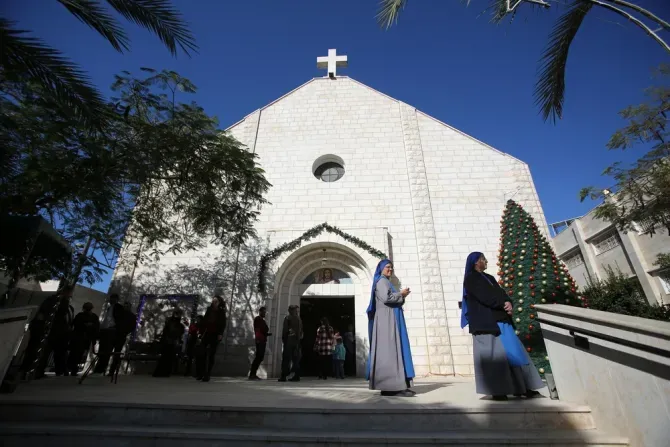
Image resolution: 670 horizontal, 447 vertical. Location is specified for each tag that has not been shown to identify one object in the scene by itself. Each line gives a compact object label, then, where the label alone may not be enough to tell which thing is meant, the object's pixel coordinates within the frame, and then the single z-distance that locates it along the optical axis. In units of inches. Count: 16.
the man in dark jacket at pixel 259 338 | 288.5
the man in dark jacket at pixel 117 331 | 219.6
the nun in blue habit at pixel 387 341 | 156.2
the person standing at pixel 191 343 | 310.4
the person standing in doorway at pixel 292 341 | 285.6
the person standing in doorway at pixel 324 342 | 324.8
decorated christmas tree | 234.5
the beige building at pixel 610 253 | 592.4
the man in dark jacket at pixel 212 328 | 253.8
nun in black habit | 137.0
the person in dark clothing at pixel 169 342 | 300.0
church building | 337.4
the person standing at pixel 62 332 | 242.2
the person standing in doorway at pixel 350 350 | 371.2
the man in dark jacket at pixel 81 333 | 265.1
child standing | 334.9
